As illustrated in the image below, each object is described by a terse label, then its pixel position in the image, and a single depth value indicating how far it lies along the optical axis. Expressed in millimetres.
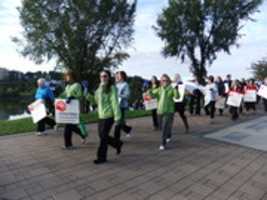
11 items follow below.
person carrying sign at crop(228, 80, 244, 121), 8793
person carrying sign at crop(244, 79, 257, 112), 10557
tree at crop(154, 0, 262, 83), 17846
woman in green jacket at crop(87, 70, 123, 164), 4077
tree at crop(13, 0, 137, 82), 11573
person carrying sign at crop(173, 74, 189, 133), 6617
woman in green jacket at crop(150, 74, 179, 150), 5089
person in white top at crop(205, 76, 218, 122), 8586
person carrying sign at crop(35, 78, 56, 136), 6277
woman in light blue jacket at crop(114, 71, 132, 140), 5479
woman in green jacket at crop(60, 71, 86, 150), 4918
